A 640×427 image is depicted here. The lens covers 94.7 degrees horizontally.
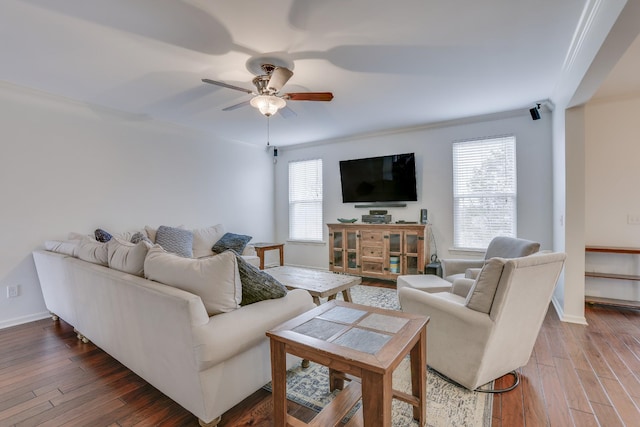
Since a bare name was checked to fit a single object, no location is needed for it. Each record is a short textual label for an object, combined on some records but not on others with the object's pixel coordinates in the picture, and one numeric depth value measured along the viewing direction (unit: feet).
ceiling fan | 8.29
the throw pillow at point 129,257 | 6.46
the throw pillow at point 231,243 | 15.08
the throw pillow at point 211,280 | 5.31
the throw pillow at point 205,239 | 14.53
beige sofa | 4.84
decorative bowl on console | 16.44
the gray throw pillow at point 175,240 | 12.90
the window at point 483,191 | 13.41
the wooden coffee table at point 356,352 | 3.66
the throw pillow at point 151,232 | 13.07
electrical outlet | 10.21
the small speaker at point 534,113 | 12.27
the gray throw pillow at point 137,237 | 11.94
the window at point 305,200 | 19.01
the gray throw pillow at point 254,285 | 5.84
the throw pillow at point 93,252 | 7.56
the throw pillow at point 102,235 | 11.43
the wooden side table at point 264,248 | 17.03
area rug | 5.34
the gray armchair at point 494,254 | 8.81
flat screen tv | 15.40
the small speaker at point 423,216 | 14.78
